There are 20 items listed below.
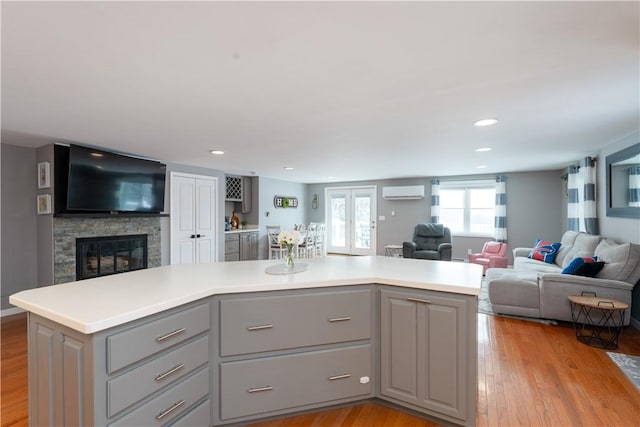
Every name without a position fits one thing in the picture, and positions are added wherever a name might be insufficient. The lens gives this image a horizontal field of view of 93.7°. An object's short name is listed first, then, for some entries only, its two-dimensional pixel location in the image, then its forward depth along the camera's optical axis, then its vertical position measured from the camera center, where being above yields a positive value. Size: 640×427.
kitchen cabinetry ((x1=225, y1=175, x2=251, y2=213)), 7.18 +0.56
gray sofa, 3.15 -0.83
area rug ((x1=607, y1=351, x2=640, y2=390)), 2.34 -1.29
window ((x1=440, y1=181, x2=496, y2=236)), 7.01 +0.14
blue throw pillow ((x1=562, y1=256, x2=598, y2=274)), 3.46 -0.60
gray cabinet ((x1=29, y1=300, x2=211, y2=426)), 1.24 -0.73
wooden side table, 2.92 -1.14
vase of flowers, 2.21 -0.22
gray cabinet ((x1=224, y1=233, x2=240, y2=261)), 6.48 -0.74
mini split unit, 7.60 +0.53
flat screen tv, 3.73 +0.43
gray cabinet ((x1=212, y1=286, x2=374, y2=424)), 1.78 -0.87
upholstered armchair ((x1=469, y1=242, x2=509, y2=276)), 5.69 -0.87
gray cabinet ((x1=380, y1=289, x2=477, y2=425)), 1.74 -0.86
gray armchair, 6.04 -0.66
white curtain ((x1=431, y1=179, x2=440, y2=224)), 7.37 +0.31
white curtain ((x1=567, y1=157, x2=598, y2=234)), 4.39 +0.23
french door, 8.45 -0.21
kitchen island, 1.31 -0.71
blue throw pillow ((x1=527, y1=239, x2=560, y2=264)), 4.98 -0.68
